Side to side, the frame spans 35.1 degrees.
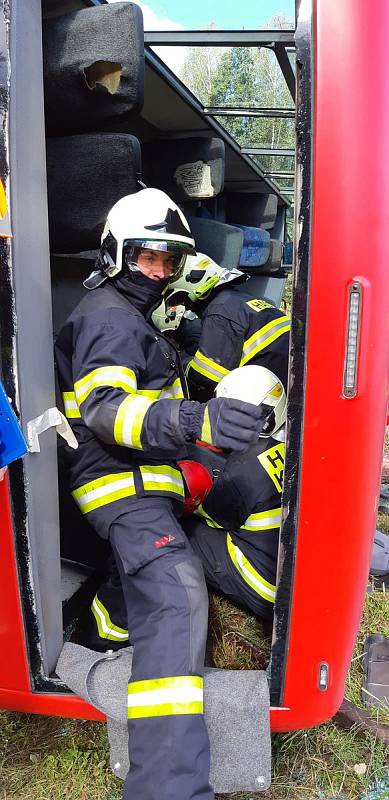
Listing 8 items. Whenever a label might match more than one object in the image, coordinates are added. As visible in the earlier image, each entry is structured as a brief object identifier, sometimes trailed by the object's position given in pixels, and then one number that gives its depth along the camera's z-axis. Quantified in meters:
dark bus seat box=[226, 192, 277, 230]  6.64
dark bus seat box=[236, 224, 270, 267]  5.81
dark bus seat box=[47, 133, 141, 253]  2.02
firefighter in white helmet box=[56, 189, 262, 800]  1.68
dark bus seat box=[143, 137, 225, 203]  3.69
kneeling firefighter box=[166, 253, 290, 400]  3.12
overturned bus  1.40
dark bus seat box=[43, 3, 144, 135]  1.82
